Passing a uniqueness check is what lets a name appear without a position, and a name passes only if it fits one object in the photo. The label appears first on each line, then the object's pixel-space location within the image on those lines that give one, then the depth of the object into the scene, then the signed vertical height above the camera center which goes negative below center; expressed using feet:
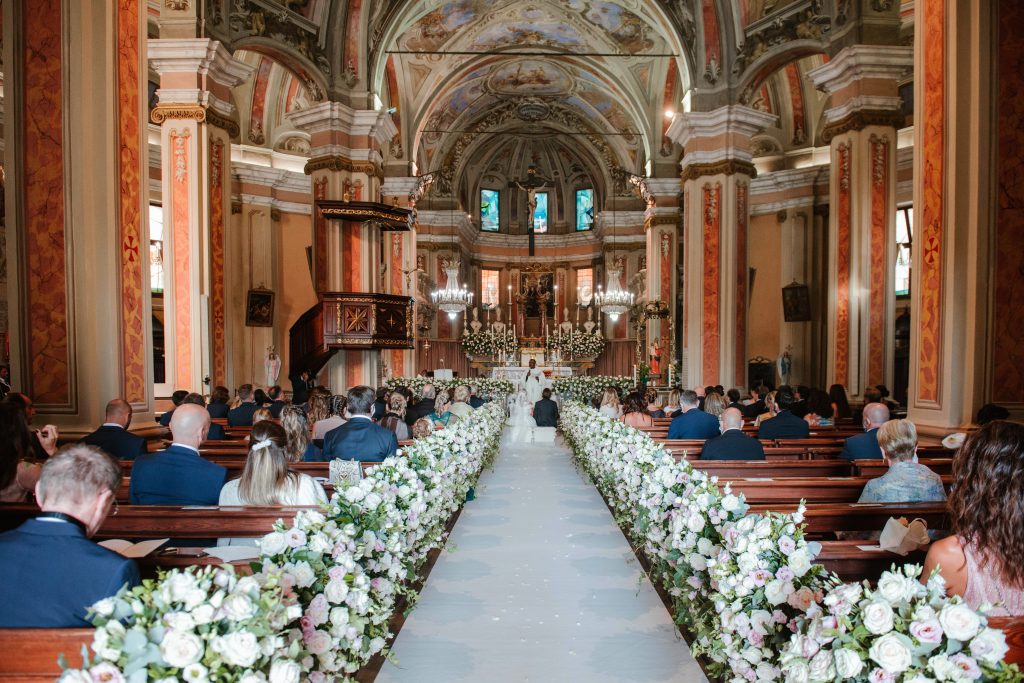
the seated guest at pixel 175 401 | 24.71 -2.68
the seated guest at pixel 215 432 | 23.38 -3.44
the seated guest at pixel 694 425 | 24.09 -3.37
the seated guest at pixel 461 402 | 32.14 -3.47
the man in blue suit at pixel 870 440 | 17.66 -2.92
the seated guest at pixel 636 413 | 28.91 -3.60
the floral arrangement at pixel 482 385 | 58.80 -4.88
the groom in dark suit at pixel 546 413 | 46.09 -5.56
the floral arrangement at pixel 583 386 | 59.72 -5.10
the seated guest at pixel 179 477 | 12.21 -2.53
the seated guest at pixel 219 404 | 28.94 -3.06
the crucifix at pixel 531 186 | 93.45 +18.30
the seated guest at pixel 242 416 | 27.58 -3.36
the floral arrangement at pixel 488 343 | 92.43 -2.13
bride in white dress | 46.88 -6.79
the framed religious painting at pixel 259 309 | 57.52 +1.51
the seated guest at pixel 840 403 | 32.76 -3.57
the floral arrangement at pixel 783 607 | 5.72 -2.78
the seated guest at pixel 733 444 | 18.78 -3.13
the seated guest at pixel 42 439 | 15.56 -2.40
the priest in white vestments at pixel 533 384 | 62.75 -5.10
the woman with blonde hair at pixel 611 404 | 35.17 -3.96
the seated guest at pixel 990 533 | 6.94 -2.03
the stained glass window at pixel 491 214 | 105.41 +16.47
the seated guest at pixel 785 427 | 22.71 -3.23
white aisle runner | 11.74 -5.63
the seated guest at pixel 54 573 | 6.40 -2.19
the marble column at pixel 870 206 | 36.11 +5.96
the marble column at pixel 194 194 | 31.40 +6.18
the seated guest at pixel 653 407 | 36.14 -4.23
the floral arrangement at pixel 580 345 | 92.89 -2.44
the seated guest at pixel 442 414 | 26.58 -3.52
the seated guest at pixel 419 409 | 30.99 -3.62
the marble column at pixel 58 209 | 18.17 +3.05
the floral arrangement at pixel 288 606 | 5.59 -2.59
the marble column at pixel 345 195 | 47.11 +8.85
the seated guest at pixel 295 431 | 15.34 -2.27
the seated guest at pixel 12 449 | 10.52 -1.80
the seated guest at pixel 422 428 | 22.49 -3.18
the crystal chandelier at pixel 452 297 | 83.46 +3.53
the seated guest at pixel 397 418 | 22.88 -2.95
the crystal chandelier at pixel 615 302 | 82.23 +2.79
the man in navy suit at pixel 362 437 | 17.62 -2.69
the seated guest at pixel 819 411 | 27.32 -3.36
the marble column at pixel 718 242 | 47.06 +5.50
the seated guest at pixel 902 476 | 12.09 -2.58
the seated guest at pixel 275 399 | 28.54 -3.18
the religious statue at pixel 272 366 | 49.03 -2.59
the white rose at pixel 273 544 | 7.70 -2.31
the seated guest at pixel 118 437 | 15.97 -2.39
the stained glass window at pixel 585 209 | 103.77 +16.80
